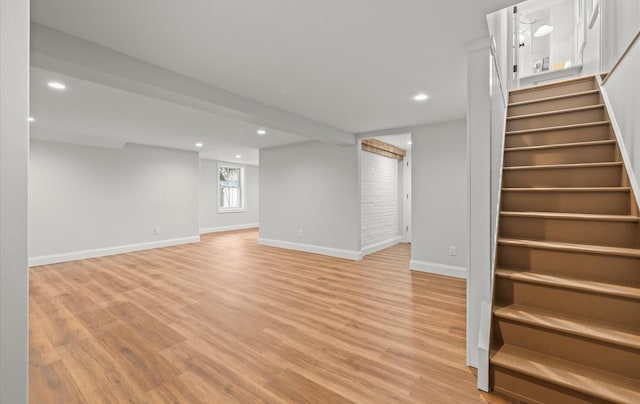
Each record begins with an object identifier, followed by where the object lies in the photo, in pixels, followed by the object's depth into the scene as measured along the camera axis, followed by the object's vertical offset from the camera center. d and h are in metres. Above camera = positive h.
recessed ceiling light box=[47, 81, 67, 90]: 2.75 +1.20
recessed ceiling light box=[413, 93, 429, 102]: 3.16 +1.23
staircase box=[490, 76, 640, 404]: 1.49 -0.50
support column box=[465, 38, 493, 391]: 1.92 +0.12
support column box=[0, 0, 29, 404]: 0.74 +0.00
